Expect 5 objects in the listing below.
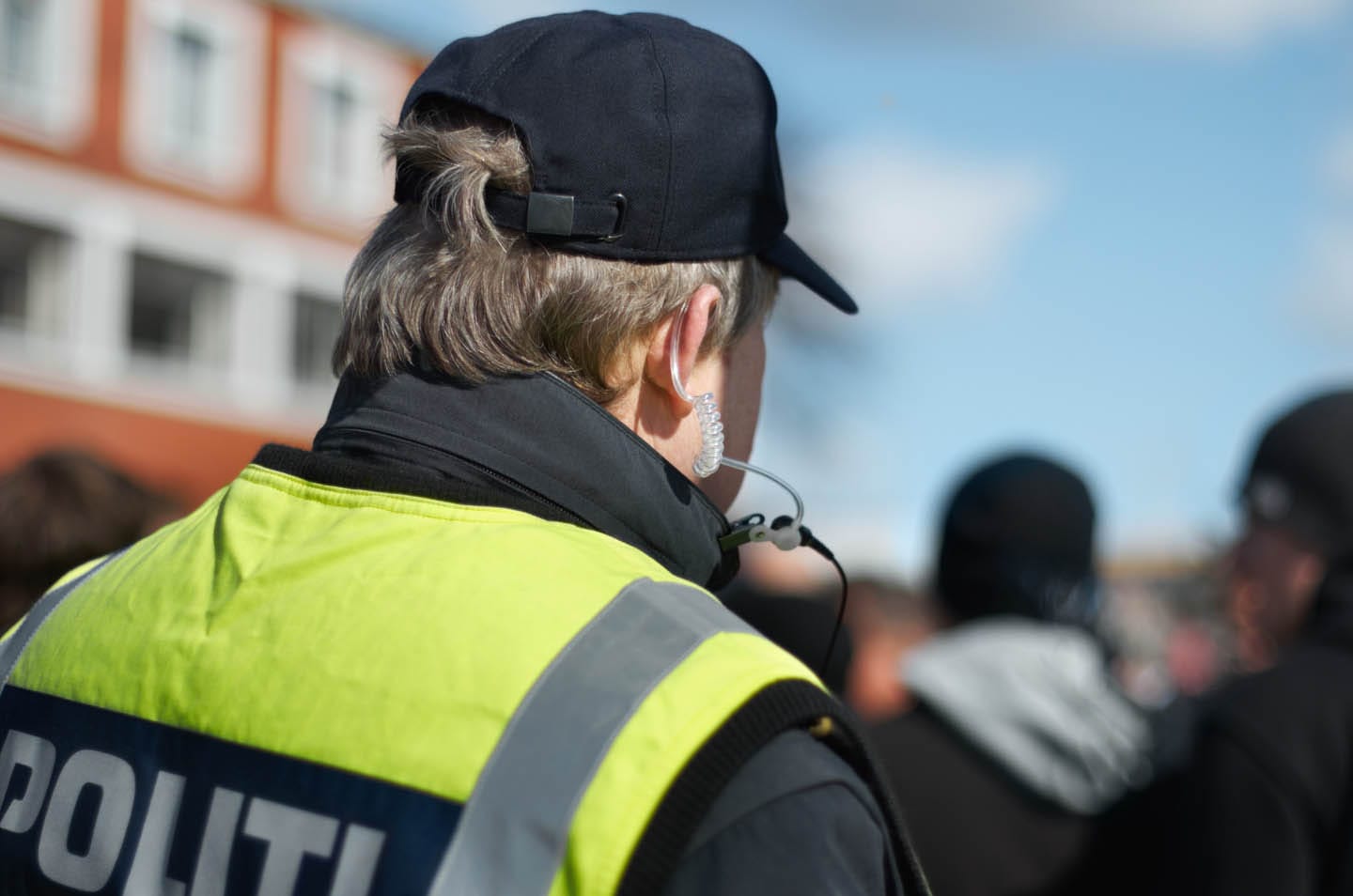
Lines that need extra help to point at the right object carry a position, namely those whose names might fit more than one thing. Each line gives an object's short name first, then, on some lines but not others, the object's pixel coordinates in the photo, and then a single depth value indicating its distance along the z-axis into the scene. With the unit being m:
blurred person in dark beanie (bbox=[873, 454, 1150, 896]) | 2.92
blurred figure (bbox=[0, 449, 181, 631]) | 2.86
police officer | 1.11
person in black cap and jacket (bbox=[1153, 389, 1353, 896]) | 2.44
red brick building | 19.80
